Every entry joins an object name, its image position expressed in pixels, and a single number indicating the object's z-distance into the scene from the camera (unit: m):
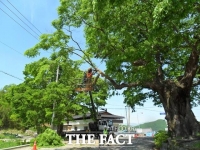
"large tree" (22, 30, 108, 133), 16.16
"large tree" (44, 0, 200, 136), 11.23
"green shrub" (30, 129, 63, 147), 20.34
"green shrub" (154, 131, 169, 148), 16.50
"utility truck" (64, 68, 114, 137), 26.64
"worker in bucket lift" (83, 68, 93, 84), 16.69
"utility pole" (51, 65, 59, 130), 23.59
